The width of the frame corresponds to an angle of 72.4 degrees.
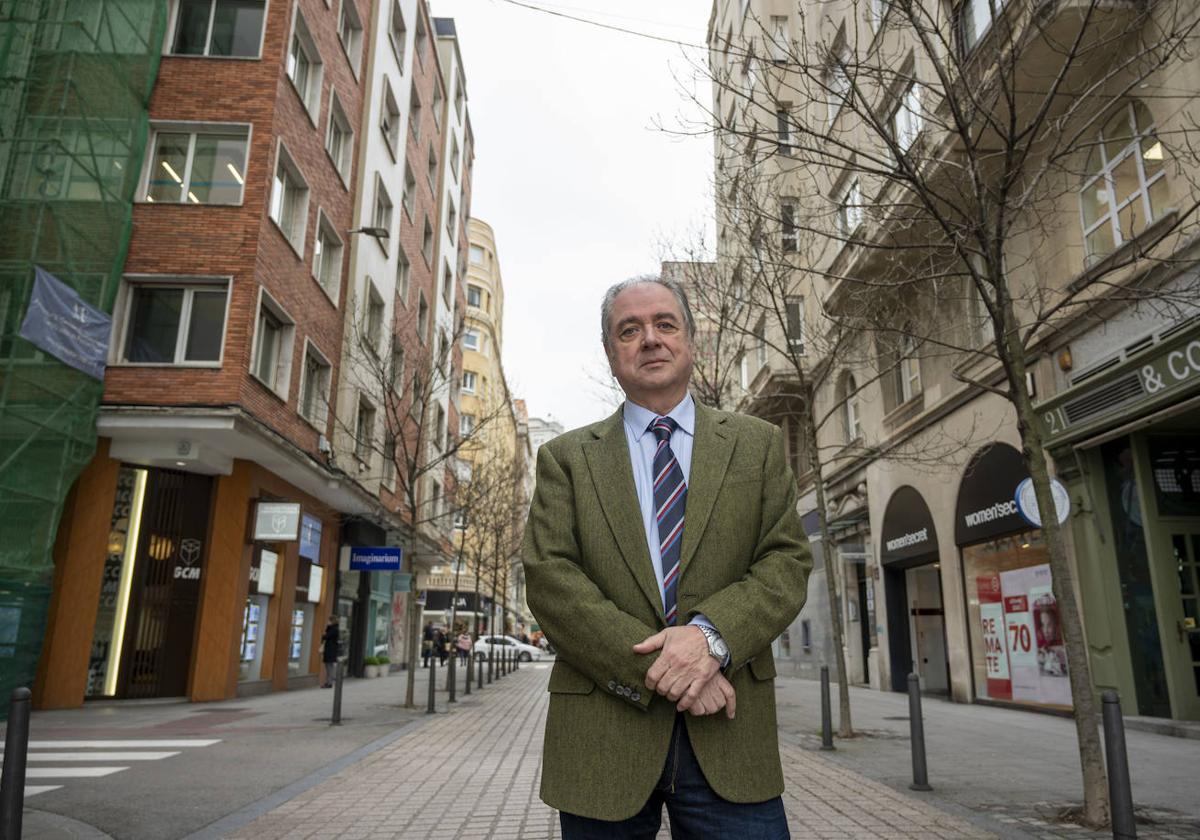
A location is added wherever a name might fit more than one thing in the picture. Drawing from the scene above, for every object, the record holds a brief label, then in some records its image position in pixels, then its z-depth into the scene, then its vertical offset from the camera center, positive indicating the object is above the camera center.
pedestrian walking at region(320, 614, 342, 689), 19.94 -0.57
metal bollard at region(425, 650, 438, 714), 13.84 -1.19
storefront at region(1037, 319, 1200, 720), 10.20 +1.40
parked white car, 41.73 -1.18
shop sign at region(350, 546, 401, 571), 18.75 +1.47
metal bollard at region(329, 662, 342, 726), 11.70 -1.05
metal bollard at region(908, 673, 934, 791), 6.65 -0.96
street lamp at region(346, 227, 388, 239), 20.33 +9.51
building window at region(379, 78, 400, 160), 25.08 +15.62
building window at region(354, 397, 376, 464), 22.43 +5.41
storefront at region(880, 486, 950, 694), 17.50 +0.71
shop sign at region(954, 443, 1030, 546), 13.19 +2.21
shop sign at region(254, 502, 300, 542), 16.17 +1.95
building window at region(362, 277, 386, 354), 22.91 +8.80
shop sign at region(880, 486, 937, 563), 16.75 +2.08
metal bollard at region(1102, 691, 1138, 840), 4.00 -0.70
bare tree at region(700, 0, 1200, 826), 6.11 +5.08
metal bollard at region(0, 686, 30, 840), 3.56 -0.64
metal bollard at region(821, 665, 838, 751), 9.16 -0.99
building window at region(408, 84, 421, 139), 28.60 +17.69
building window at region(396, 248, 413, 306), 27.08 +11.42
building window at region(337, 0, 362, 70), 22.25 +15.92
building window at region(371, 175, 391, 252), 24.27 +12.26
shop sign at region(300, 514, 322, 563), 19.41 +2.04
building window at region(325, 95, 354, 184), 21.08 +12.50
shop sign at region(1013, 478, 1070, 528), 7.86 +1.25
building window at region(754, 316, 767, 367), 24.31 +8.36
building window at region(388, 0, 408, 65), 26.22 +18.79
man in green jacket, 1.90 +0.08
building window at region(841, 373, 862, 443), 21.53 +5.60
